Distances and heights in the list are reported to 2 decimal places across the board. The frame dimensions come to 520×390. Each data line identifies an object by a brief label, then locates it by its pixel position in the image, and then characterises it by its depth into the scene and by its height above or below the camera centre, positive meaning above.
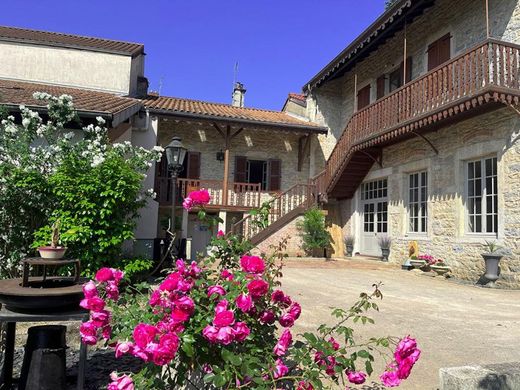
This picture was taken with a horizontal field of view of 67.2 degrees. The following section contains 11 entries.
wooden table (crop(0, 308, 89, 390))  2.31 -0.58
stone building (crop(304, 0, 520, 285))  7.71 +2.43
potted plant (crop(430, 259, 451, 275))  9.08 -0.75
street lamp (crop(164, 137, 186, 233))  7.18 +1.29
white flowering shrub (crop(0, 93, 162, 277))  5.55 +0.32
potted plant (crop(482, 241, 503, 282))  7.64 -0.53
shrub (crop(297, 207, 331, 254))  11.88 -0.04
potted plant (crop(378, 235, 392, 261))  11.31 -0.37
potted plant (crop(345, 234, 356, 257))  13.21 -0.38
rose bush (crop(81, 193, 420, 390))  1.56 -0.46
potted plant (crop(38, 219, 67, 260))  2.77 -0.21
